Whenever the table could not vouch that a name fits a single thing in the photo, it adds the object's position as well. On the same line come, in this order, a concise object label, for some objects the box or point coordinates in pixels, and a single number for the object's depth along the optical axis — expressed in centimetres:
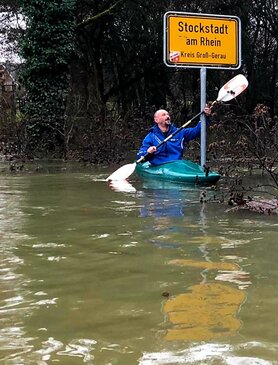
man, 1071
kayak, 950
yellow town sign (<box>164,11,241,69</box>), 966
